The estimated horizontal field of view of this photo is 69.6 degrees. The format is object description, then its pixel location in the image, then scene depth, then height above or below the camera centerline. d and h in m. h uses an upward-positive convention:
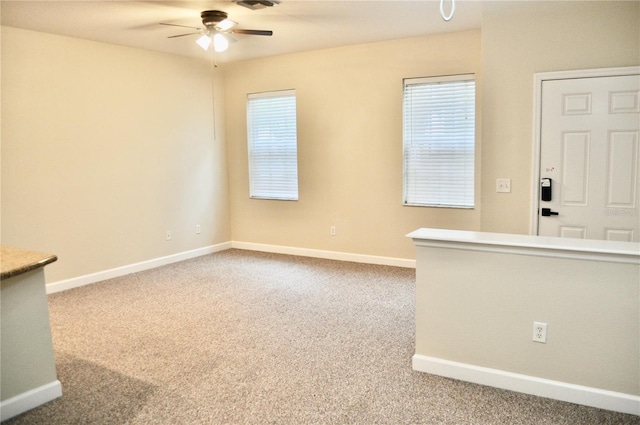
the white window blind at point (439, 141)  5.02 +0.28
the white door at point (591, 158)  3.62 +0.04
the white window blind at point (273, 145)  6.23 +0.33
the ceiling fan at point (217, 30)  4.06 +1.29
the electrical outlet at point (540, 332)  2.56 -0.94
